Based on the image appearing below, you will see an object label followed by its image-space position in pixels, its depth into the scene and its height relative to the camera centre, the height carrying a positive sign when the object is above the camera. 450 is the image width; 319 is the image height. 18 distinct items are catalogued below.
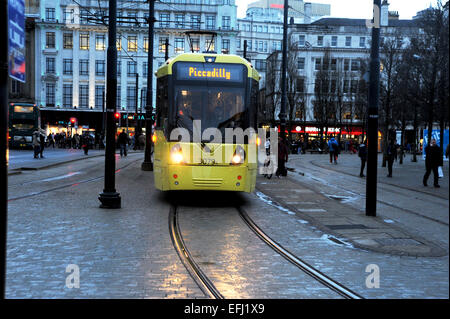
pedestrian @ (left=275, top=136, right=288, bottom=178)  19.70 -0.94
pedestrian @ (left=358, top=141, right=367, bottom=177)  21.28 -0.87
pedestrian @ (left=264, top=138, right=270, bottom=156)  29.24 -0.74
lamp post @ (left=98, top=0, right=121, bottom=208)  10.44 +0.22
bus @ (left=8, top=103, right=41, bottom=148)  42.56 +0.39
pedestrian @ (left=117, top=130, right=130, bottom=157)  32.75 -0.65
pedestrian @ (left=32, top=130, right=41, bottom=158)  27.38 -0.69
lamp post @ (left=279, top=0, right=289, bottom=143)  19.74 +1.71
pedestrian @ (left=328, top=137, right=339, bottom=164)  31.06 -0.83
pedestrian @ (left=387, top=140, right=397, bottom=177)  21.15 -0.90
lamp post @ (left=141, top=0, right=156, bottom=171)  20.78 +0.63
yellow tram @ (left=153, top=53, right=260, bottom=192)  10.62 +0.18
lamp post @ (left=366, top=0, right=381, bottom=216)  9.92 +0.14
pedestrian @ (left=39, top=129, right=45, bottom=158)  28.07 -0.65
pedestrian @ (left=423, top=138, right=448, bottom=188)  16.75 -0.80
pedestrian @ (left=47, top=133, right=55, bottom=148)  53.62 -1.19
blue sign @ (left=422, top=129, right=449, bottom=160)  32.94 +0.01
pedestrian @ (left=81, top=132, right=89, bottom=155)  33.75 -1.00
